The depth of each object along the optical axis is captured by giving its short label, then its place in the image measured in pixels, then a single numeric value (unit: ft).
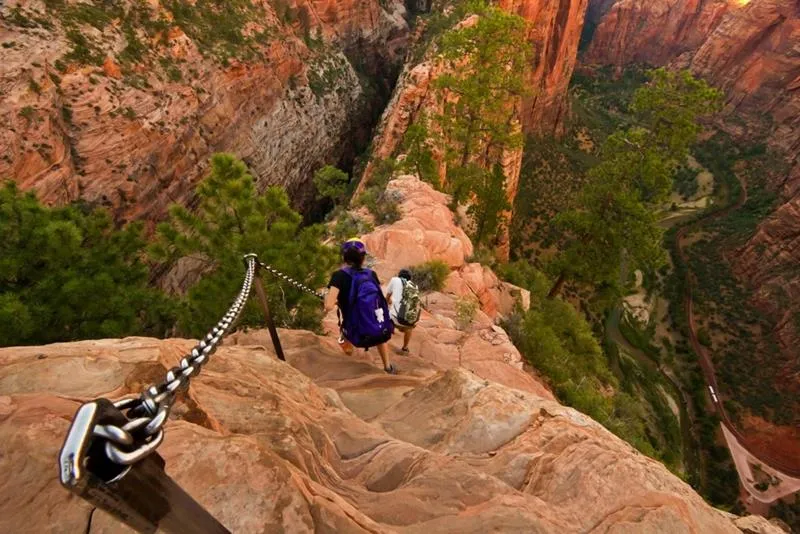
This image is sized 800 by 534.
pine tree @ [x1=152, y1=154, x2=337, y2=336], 27.09
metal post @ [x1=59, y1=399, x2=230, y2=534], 3.56
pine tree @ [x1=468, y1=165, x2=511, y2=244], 68.18
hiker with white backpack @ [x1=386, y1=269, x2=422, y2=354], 23.21
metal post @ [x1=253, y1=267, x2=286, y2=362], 15.48
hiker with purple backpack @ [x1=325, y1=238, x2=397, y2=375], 19.27
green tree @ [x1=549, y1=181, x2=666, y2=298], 58.39
